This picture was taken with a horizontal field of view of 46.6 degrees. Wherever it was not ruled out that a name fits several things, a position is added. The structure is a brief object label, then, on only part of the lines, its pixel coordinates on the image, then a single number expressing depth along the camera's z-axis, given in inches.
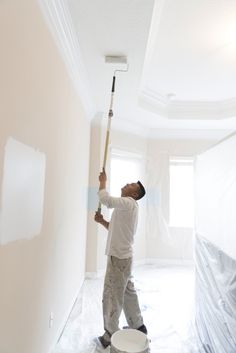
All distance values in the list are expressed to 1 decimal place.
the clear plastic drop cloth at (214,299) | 61.5
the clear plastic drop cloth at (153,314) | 90.7
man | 89.0
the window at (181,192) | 196.5
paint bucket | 74.0
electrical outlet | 80.3
